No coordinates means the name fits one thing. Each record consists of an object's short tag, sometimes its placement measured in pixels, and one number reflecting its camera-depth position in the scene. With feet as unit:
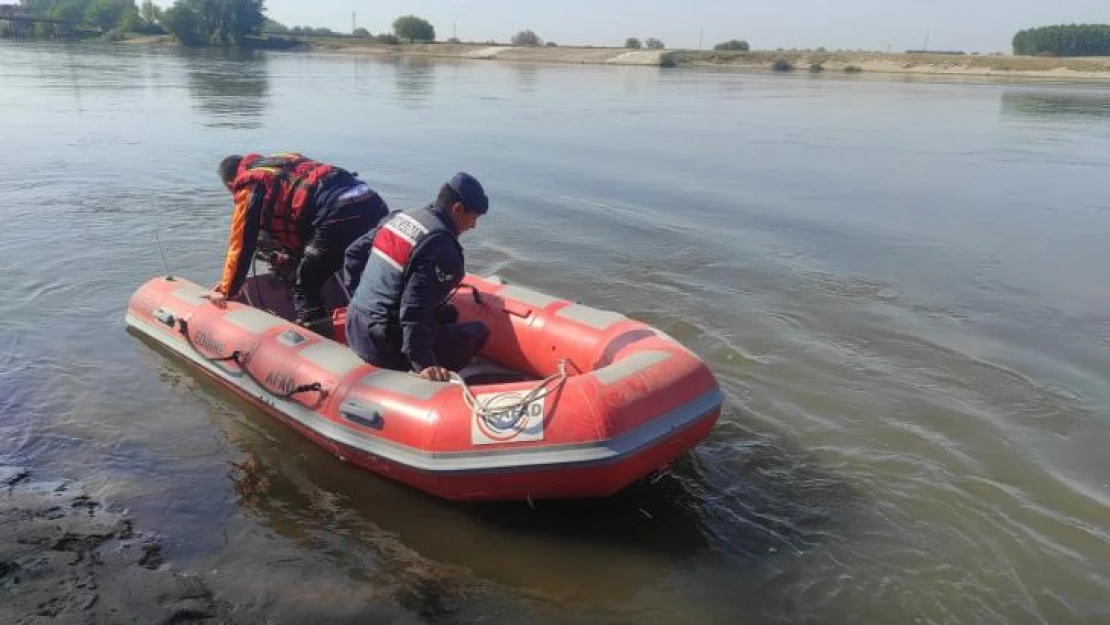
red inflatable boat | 11.44
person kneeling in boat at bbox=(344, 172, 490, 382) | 12.29
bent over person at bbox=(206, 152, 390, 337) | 15.90
